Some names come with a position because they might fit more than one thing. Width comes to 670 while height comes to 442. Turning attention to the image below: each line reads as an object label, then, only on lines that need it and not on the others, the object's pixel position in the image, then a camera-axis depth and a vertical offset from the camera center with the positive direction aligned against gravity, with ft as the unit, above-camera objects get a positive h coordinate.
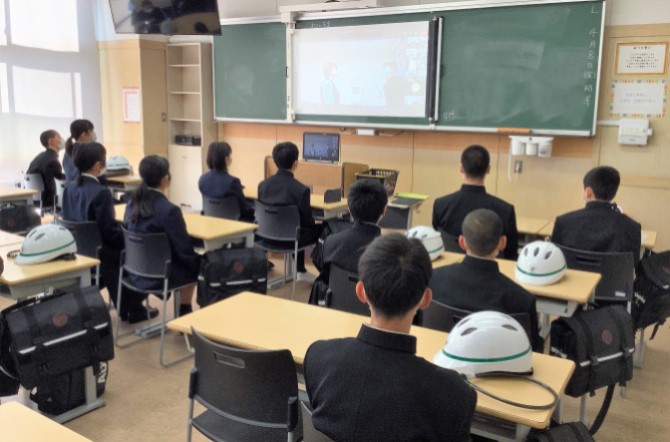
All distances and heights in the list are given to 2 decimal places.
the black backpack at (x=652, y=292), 11.02 -2.88
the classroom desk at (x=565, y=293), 8.98 -2.38
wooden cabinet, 24.13 +0.53
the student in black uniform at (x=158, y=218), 12.14 -1.82
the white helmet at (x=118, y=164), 20.81 -1.26
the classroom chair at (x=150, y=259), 11.88 -2.64
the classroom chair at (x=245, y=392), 5.95 -2.74
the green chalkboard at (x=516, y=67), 15.96 +1.95
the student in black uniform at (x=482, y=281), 7.43 -1.87
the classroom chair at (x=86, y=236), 12.84 -2.35
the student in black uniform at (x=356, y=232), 9.68 -1.64
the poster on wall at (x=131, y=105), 25.09 +1.02
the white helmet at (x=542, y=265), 9.39 -2.05
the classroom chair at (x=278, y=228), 15.10 -2.49
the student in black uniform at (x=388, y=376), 4.57 -1.91
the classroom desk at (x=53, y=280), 9.76 -2.60
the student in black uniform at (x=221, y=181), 16.30 -1.39
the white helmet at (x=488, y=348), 5.77 -2.08
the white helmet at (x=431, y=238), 10.55 -1.86
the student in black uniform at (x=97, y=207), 13.21 -1.77
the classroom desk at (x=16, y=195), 16.96 -1.95
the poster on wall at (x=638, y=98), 15.36 +1.03
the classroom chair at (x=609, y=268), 10.47 -2.36
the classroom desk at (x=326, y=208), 16.62 -2.13
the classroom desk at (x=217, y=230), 12.75 -2.18
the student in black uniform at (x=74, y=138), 17.38 -0.33
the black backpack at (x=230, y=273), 11.83 -2.88
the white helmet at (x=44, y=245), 10.30 -2.05
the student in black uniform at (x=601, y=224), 10.87 -1.60
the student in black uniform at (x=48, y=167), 18.90 -1.26
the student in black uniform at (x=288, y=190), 15.46 -1.53
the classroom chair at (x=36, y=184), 18.79 -1.80
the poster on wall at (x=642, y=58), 15.24 +2.05
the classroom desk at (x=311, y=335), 5.57 -2.43
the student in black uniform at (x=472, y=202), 11.80 -1.35
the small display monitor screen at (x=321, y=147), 18.53 -0.47
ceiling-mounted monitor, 19.61 +3.80
